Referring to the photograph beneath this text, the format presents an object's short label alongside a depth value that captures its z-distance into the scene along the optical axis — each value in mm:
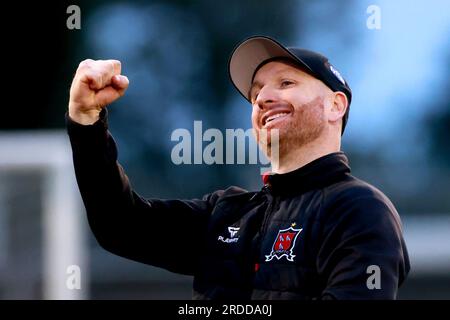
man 4047
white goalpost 8945
